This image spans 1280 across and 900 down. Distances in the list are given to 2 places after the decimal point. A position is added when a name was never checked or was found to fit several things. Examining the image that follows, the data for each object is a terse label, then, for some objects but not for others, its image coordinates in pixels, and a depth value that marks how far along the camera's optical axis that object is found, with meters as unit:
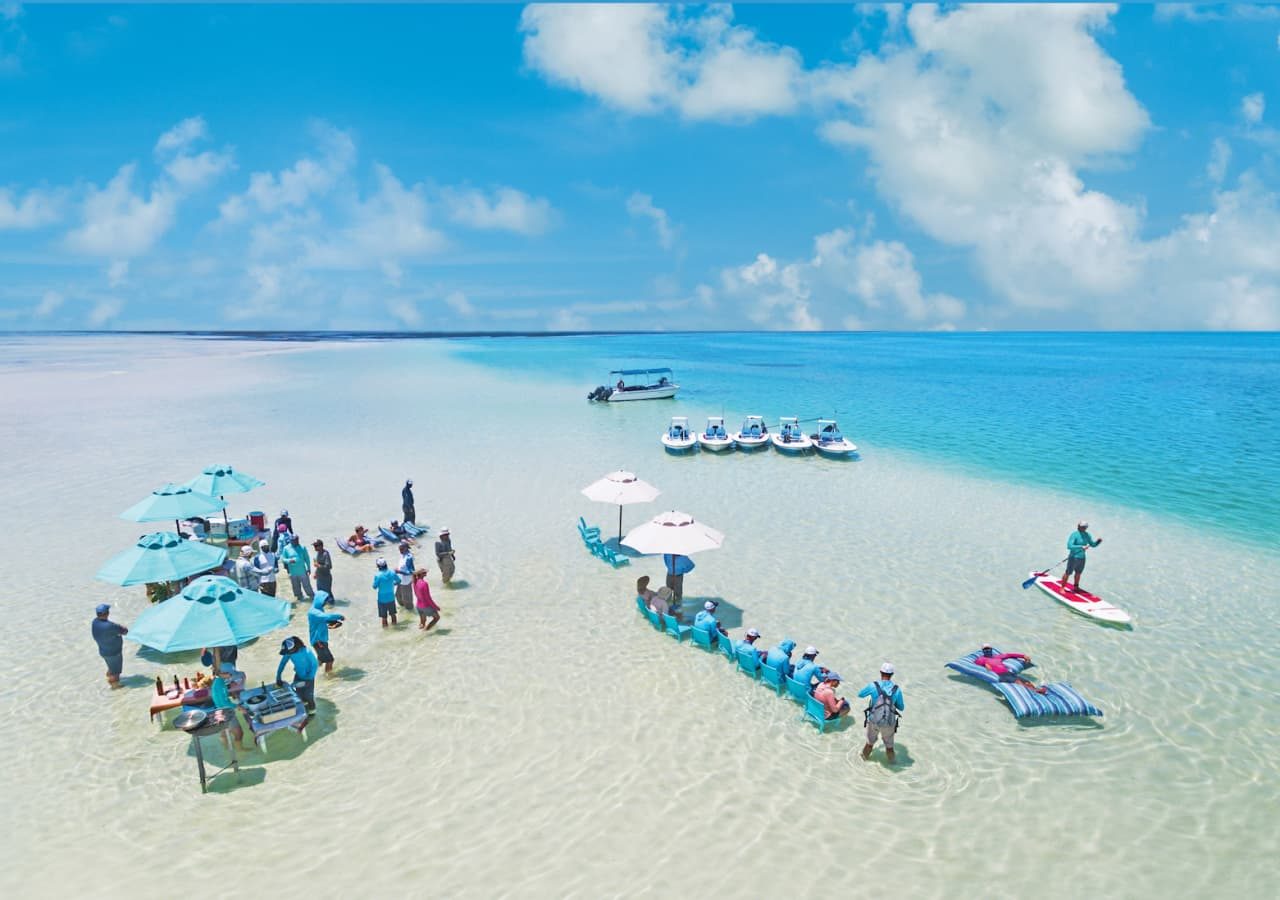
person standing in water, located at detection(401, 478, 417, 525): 19.67
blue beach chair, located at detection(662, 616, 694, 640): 13.45
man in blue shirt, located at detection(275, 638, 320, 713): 10.27
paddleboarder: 15.71
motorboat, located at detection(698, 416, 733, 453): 32.59
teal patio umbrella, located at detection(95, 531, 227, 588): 12.14
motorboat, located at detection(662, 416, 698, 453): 32.47
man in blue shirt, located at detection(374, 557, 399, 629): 13.55
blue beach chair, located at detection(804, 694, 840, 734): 10.52
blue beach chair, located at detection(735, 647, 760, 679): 11.98
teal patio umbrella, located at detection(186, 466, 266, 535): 16.86
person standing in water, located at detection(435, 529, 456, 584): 15.83
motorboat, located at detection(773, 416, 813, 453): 32.09
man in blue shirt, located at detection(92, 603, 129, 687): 11.14
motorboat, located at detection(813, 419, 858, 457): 31.67
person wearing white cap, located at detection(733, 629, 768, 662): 12.04
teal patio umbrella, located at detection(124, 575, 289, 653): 9.52
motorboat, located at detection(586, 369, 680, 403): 54.25
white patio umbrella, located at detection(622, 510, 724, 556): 13.80
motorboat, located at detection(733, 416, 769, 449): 33.00
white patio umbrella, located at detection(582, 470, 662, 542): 17.09
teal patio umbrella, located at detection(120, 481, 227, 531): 15.17
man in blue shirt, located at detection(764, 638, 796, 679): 11.52
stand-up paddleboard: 14.75
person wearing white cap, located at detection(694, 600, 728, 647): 13.05
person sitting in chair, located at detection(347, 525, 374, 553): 18.19
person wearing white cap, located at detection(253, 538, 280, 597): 14.38
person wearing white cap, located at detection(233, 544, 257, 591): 14.28
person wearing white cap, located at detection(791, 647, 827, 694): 11.10
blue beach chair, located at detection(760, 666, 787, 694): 11.52
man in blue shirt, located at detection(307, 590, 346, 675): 11.49
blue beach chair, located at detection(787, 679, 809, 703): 11.03
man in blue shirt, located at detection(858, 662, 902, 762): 9.70
